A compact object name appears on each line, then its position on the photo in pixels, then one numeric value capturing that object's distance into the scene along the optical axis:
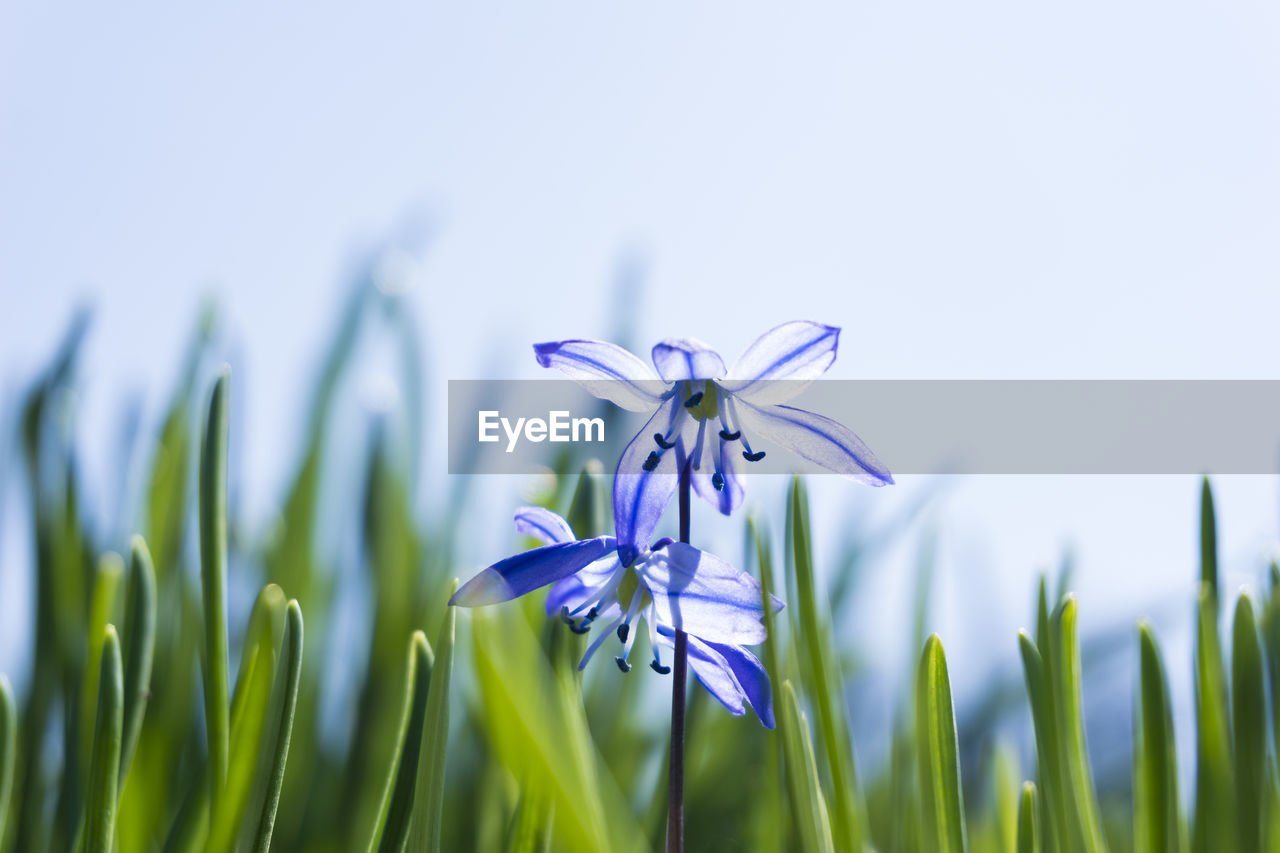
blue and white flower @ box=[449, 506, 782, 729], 0.25
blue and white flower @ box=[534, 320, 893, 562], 0.25
